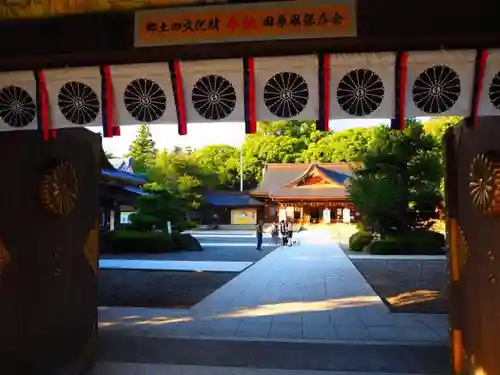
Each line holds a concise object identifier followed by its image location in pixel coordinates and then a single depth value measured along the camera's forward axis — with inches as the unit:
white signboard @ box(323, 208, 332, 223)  1907.2
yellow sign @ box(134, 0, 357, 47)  153.6
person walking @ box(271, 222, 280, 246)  1123.3
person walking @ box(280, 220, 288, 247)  1063.0
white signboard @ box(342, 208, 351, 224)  1886.1
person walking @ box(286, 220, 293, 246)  1103.5
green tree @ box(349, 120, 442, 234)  841.5
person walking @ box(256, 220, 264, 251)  926.7
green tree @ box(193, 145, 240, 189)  2292.1
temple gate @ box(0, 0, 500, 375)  154.3
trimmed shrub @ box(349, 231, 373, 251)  947.3
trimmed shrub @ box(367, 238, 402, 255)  870.4
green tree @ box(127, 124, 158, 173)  2710.1
